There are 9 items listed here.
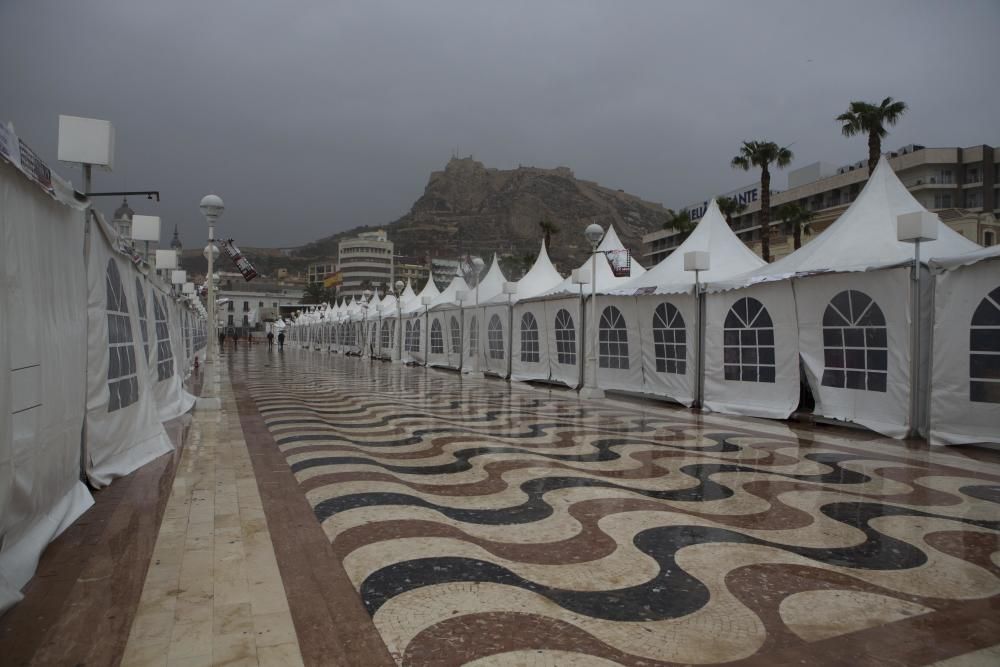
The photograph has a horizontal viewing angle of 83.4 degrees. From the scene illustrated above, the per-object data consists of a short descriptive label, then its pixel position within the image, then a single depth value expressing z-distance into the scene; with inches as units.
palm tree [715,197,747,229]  1419.8
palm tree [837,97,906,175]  817.5
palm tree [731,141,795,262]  1002.7
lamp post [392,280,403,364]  890.1
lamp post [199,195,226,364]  340.8
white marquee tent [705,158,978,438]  262.7
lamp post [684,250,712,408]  362.3
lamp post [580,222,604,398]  406.6
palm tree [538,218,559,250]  1571.1
